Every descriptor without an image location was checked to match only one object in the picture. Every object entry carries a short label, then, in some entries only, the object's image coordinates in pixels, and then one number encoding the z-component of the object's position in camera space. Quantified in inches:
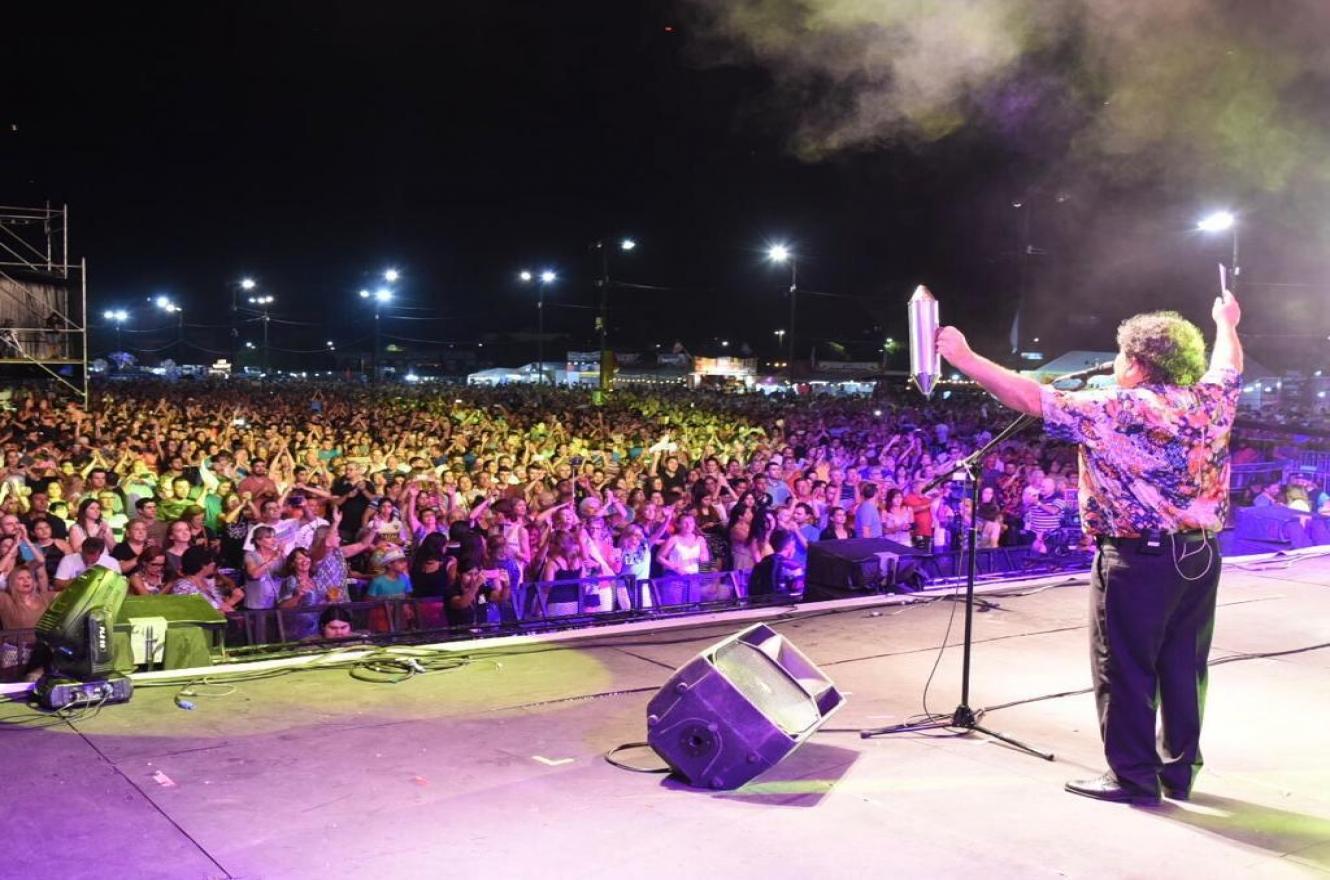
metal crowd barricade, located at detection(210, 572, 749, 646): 259.0
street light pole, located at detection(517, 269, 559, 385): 1596.9
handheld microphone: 151.1
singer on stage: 131.9
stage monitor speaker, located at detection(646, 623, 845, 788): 138.1
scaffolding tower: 915.4
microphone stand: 159.2
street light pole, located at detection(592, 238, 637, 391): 1139.9
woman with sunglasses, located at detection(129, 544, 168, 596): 259.0
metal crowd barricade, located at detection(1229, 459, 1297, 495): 630.5
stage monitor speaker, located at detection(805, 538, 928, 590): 282.5
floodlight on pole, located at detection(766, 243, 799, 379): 1166.3
